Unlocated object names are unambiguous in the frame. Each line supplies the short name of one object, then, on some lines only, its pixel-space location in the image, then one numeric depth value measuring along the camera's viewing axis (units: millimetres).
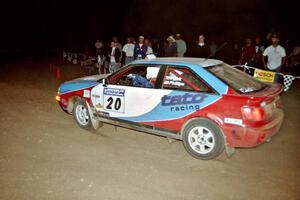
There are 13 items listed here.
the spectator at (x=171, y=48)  10148
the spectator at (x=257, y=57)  10267
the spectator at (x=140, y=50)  10445
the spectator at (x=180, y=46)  10922
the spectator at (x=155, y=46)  15332
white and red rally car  4691
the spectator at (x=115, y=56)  11438
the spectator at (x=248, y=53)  10132
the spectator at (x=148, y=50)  10776
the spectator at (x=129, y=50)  11375
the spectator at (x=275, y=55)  8547
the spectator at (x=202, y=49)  9938
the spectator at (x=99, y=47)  19172
